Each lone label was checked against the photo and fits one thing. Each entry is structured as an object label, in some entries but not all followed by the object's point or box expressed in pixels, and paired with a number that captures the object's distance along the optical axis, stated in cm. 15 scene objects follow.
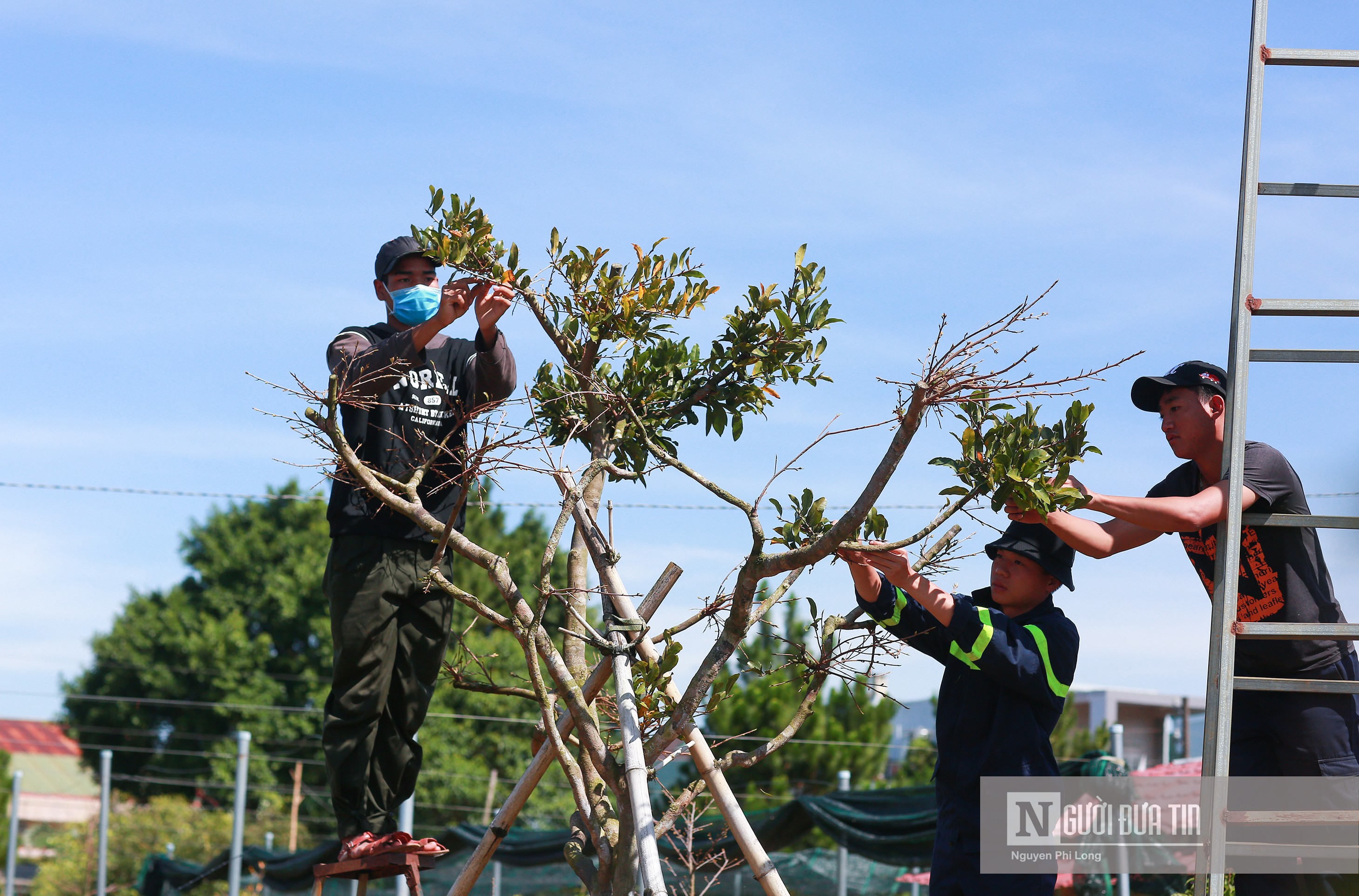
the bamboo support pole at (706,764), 668
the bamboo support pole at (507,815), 710
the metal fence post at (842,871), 1859
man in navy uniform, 645
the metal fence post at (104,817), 2533
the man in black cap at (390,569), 787
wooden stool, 751
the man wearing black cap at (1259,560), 623
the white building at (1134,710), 7681
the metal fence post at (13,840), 3073
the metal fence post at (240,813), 2028
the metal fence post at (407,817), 1557
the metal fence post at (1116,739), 1605
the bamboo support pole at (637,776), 556
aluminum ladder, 580
